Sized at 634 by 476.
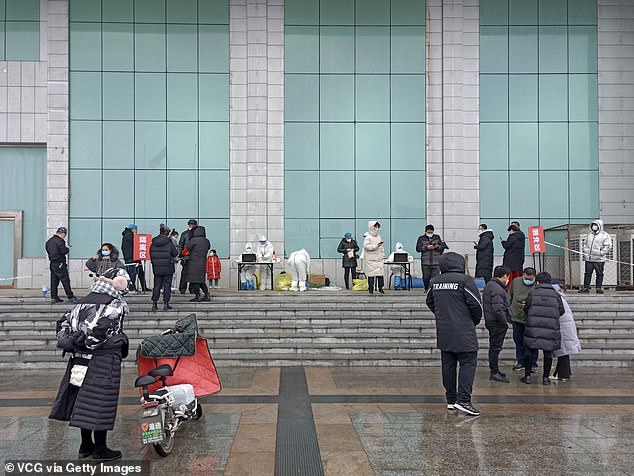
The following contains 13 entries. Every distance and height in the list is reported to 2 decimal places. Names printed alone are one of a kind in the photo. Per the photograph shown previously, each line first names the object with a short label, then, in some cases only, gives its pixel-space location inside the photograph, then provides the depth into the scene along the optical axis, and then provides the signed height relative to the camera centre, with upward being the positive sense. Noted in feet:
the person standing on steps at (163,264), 44.86 -1.36
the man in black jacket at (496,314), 32.42 -3.44
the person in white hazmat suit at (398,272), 62.64 -2.65
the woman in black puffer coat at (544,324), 31.81 -3.91
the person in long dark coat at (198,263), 47.09 -1.36
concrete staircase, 38.17 -5.55
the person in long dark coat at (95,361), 18.48 -3.42
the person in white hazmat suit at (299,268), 57.36 -2.07
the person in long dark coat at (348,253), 62.13 -0.78
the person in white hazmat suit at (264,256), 61.46 -1.08
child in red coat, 62.85 -2.19
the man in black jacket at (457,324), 25.22 -3.11
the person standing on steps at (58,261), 46.55 -1.23
